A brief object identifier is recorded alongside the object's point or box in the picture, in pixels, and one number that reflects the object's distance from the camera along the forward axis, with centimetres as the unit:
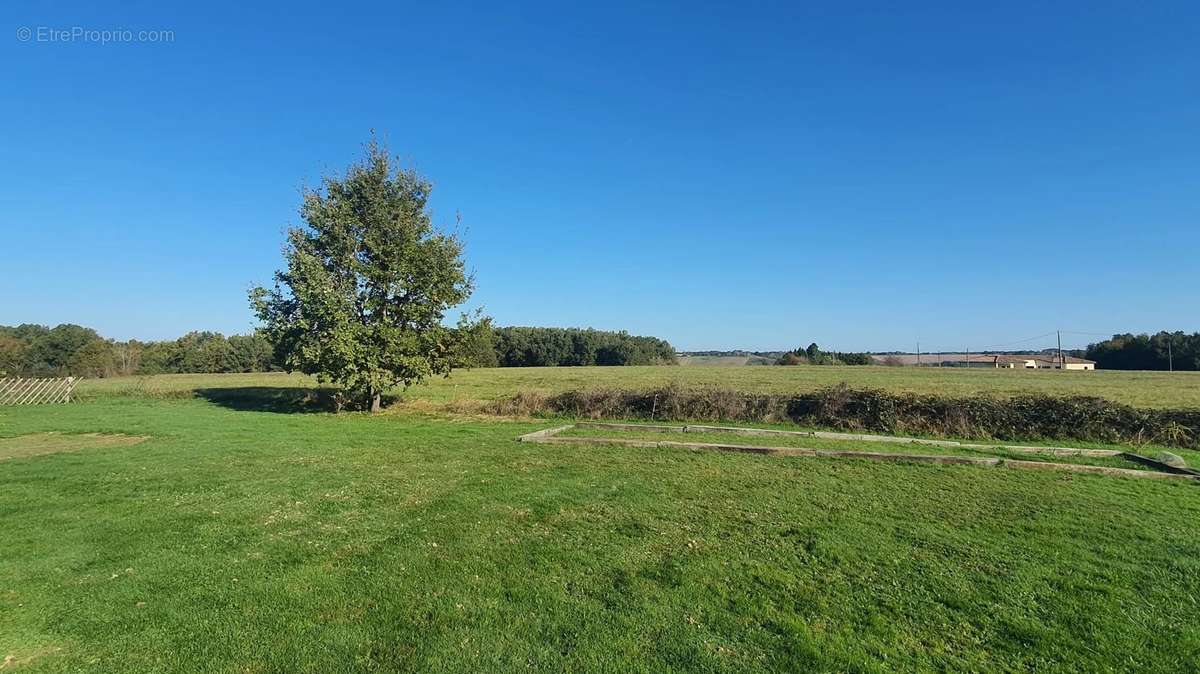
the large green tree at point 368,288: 2184
